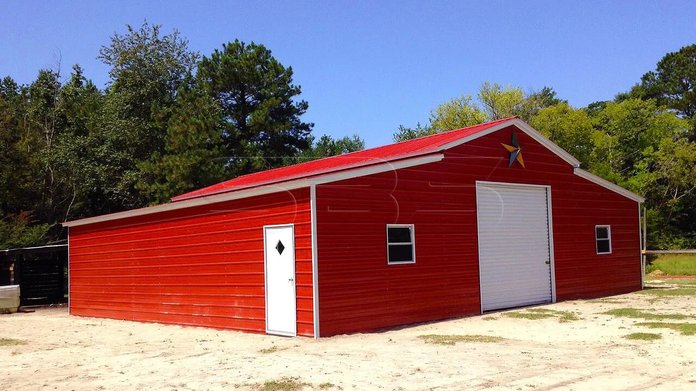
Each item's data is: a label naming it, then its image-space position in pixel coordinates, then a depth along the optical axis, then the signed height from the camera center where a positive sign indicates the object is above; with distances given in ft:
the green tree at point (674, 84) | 169.07 +36.62
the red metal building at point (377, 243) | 41.37 -1.00
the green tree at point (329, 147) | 152.70 +22.25
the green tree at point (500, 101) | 158.20 +30.17
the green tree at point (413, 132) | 169.22 +25.25
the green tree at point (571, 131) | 146.82 +20.96
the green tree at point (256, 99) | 121.39 +25.61
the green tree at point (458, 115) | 159.41 +27.31
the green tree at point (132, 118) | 111.14 +20.60
